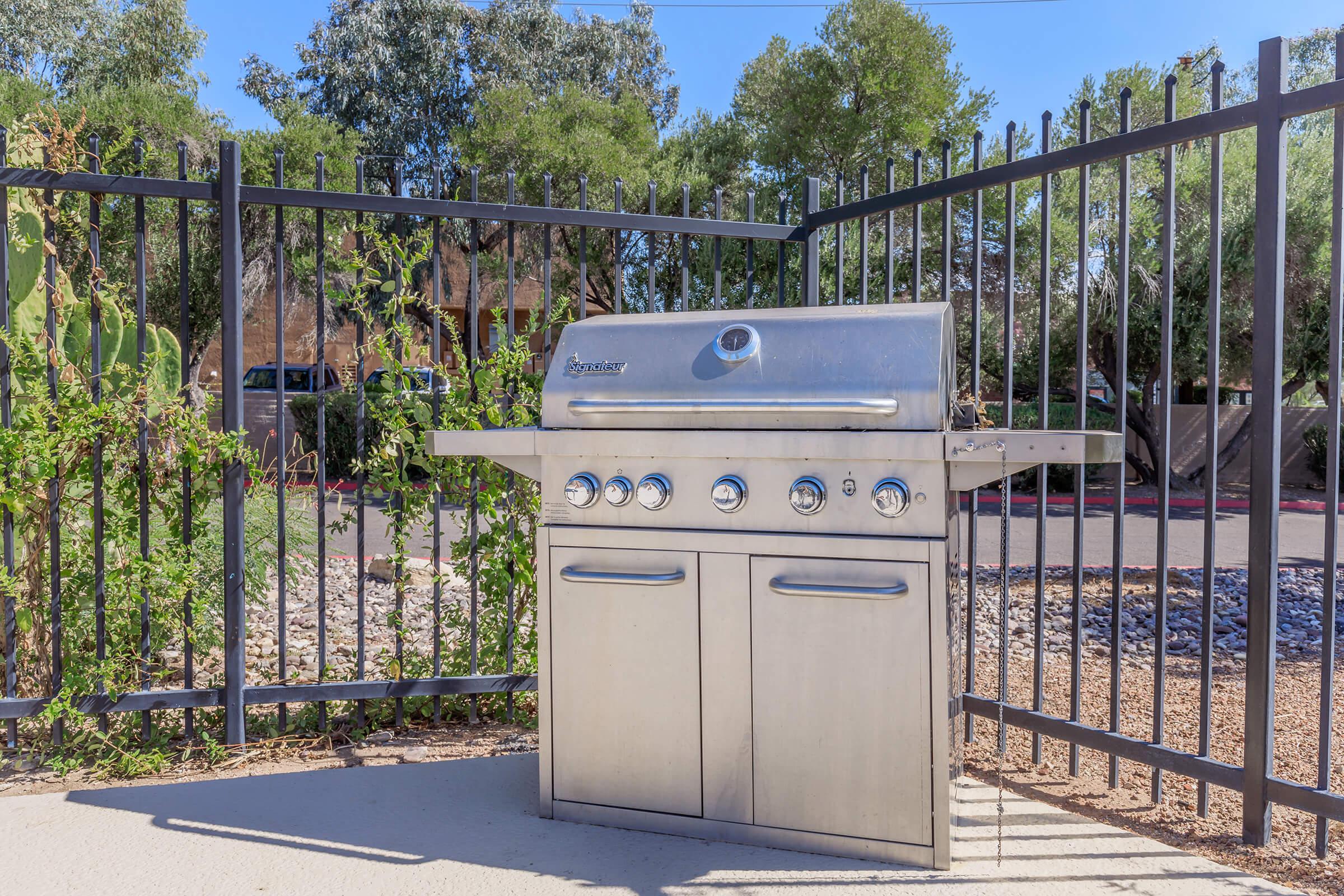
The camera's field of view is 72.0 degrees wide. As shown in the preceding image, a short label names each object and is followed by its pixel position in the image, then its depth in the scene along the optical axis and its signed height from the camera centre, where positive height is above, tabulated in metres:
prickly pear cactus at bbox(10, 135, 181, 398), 3.25 +0.38
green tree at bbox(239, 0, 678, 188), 18.80 +7.34
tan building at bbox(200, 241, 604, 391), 18.20 +2.24
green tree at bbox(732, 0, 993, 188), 13.82 +4.87
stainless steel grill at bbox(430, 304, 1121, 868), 2.27 -0.40
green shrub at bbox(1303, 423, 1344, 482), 15.36 -0.49
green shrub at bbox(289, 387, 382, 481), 14.35 -0.14
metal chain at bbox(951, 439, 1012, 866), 2.20 -0.54
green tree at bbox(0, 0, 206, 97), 15.91 +6.57
